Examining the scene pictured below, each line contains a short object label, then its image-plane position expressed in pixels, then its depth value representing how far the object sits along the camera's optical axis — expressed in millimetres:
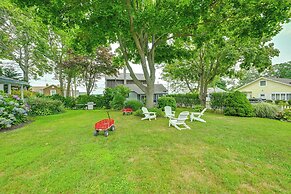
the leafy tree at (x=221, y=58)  12094
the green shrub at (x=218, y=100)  14171
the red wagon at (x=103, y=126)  6035
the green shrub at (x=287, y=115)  10874
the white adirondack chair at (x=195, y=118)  9289
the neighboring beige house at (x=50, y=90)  41594
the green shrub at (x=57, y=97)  19280
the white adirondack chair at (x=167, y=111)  9995
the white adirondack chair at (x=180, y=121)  7391
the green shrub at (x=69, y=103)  19266
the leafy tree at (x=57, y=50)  19844
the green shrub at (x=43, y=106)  12438
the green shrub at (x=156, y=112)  10930
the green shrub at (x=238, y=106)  12180
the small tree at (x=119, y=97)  16047
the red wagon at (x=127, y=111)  12366
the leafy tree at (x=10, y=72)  22738
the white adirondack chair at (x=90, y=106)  18453
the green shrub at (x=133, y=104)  13738
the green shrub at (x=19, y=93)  14520
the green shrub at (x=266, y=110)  11802
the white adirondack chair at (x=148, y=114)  9649
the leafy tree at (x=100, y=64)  20000
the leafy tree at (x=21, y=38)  15031
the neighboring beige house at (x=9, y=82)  9853
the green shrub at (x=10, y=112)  7105
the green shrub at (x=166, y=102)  13675
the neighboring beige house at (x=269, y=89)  23750
